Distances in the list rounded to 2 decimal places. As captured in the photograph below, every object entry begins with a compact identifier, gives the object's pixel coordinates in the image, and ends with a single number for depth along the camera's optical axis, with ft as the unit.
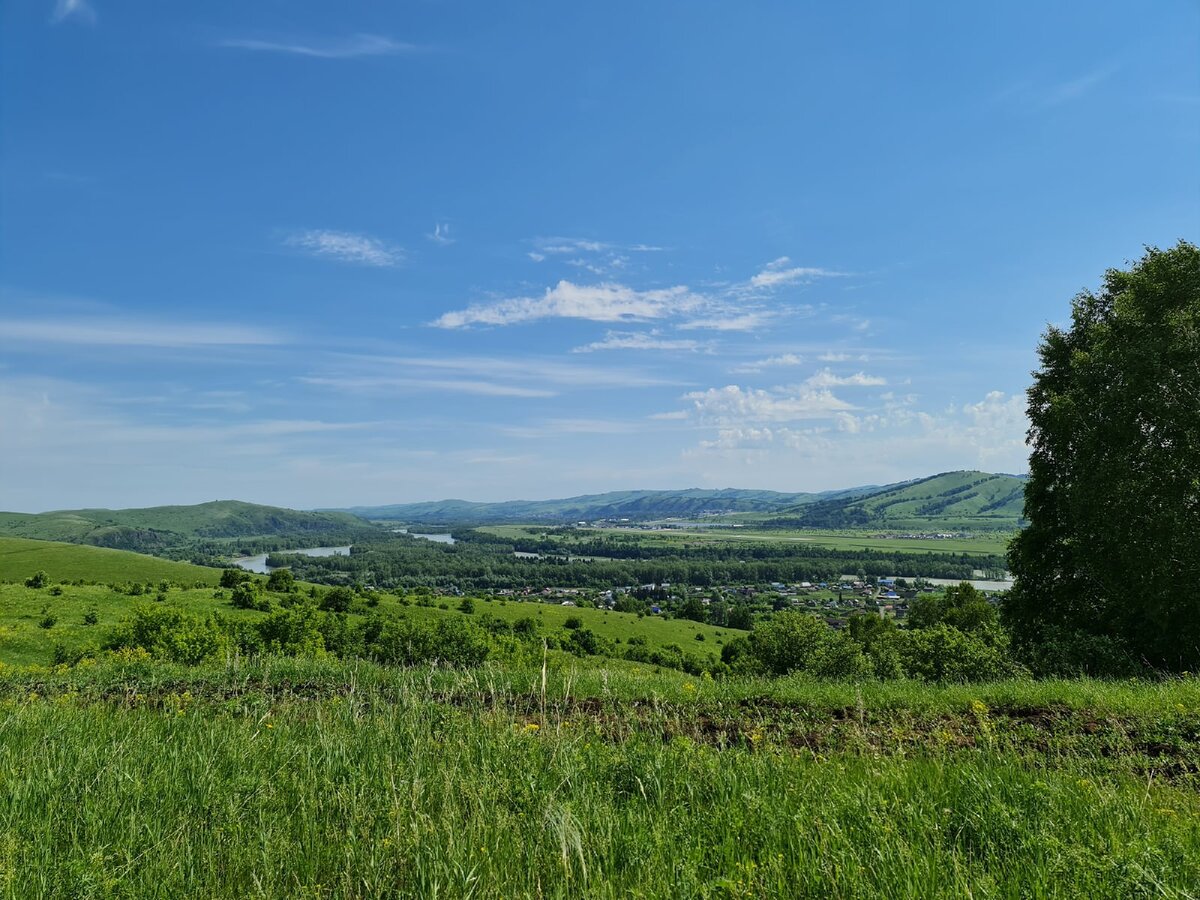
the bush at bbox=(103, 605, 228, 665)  106.32
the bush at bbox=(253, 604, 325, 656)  165.92
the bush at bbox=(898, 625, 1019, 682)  58.03
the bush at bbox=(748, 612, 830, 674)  158.45
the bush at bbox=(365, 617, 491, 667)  142.00
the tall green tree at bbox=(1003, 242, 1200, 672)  58.49
